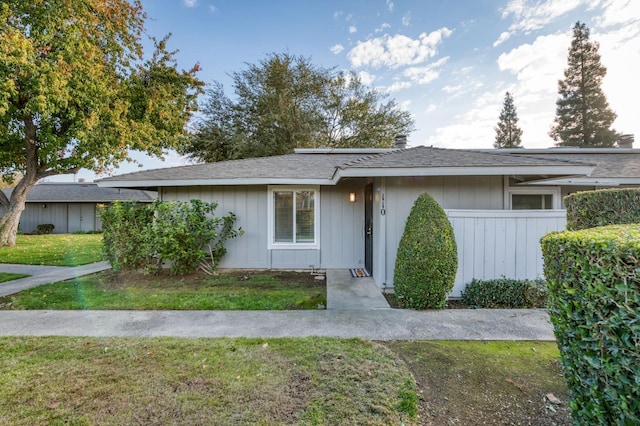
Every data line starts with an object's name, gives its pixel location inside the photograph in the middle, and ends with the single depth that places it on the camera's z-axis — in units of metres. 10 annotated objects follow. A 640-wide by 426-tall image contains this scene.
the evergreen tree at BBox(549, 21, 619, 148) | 24.39
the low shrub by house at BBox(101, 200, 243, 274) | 6.42
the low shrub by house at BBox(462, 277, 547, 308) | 4.80
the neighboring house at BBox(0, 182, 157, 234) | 20.38
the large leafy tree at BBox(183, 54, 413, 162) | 20.98
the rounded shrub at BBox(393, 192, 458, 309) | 4.53
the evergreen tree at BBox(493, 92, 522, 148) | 30.95
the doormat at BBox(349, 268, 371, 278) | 6.80
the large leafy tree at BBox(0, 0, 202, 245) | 11.25
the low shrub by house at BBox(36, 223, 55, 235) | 19.59
